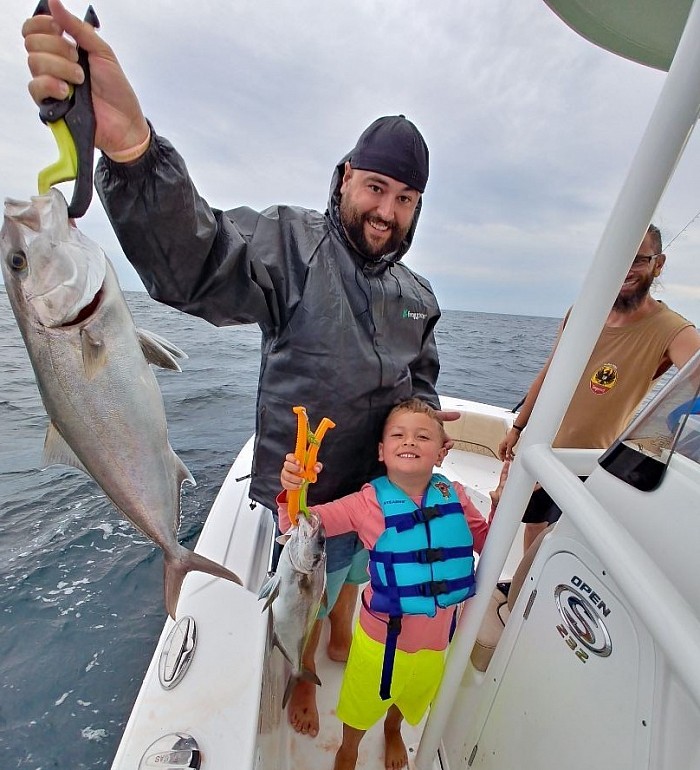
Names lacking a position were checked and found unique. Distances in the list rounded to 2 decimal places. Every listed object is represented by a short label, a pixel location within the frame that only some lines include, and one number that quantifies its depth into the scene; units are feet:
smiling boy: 5.43
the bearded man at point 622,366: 6.77
